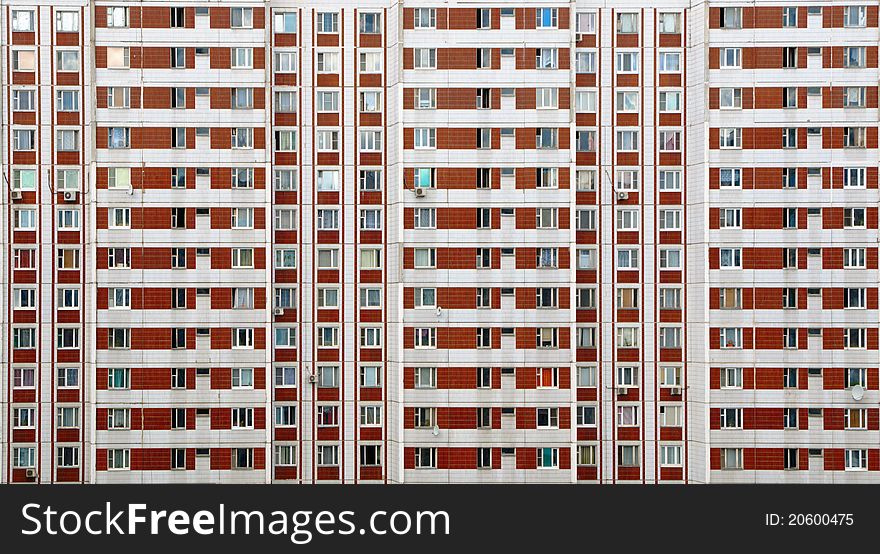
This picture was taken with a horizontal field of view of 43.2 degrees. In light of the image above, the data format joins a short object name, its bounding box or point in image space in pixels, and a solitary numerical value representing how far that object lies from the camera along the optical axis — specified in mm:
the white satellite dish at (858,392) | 51375
